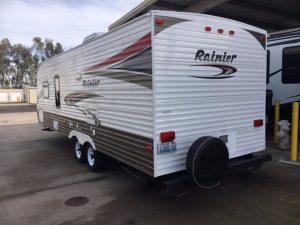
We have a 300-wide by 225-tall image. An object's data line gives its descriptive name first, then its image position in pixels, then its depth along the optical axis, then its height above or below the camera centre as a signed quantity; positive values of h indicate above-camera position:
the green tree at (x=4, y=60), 61.60 +6.81
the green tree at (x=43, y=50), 65.00 +9.14
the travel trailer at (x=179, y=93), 4.09 -0.05
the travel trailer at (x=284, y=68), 8.85 +0.65
